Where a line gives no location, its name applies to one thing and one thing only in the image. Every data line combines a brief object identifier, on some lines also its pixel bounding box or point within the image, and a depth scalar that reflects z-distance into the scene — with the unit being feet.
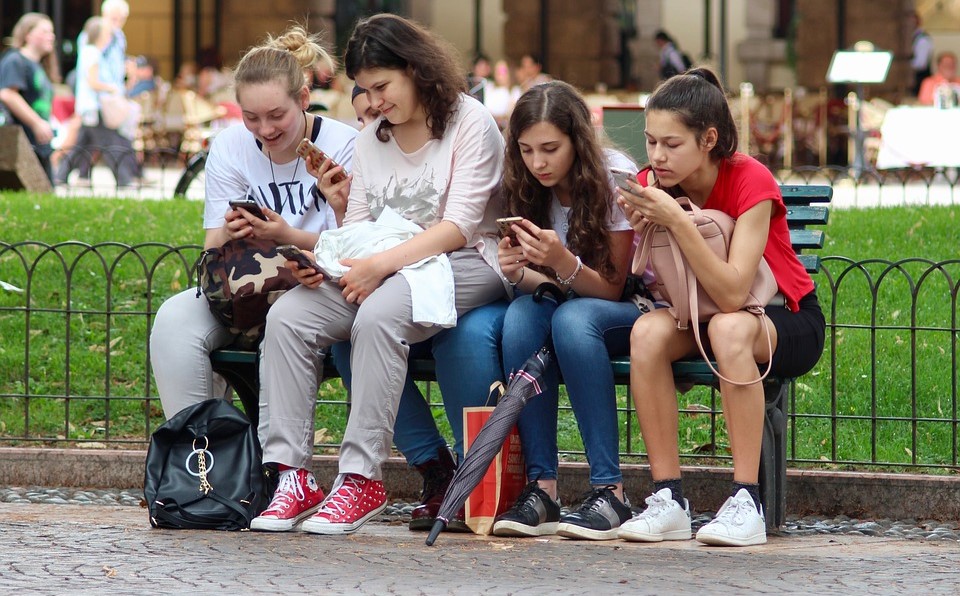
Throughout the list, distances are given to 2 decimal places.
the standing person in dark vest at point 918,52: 135.23
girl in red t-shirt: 29.19
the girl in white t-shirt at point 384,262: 30.27
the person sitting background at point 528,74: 133.28
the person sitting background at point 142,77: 124.26
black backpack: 30.30
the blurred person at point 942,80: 117.50
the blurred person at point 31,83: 81.10
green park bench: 30.63
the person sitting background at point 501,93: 127.65
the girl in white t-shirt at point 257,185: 32.17
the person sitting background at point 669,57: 128.26
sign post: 106.22
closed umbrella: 29.07
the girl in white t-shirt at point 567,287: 30.01
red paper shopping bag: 30.35
